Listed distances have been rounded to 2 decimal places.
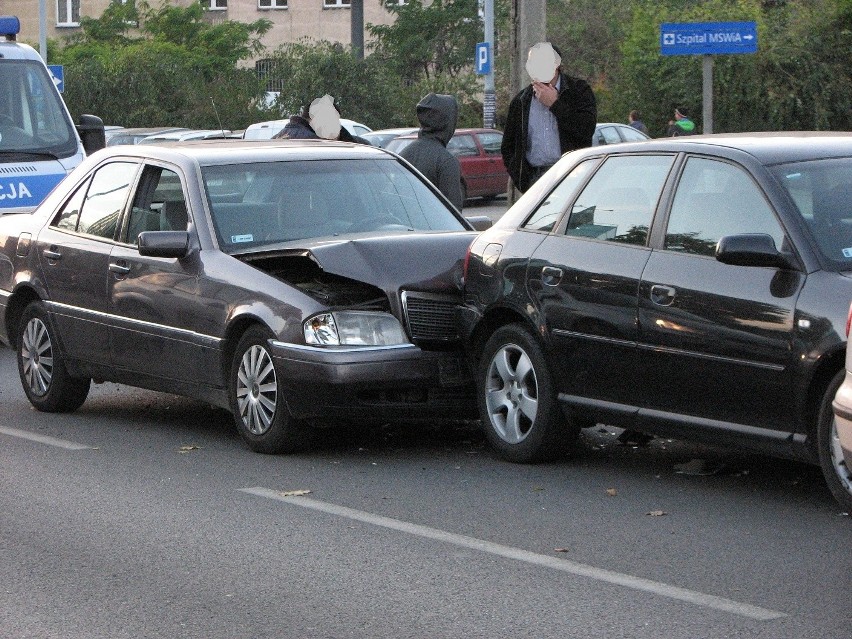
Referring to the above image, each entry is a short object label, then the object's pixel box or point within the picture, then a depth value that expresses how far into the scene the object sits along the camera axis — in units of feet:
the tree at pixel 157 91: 152.35
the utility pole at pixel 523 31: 49.47
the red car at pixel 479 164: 109.81
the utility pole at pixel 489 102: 129.29
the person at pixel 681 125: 100.37
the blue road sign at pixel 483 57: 123.44
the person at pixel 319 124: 46.29
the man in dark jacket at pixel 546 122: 40.70
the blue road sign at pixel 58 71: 102.97
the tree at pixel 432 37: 187.73
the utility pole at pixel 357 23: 166.20
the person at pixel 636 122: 116.57
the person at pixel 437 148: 39.68
